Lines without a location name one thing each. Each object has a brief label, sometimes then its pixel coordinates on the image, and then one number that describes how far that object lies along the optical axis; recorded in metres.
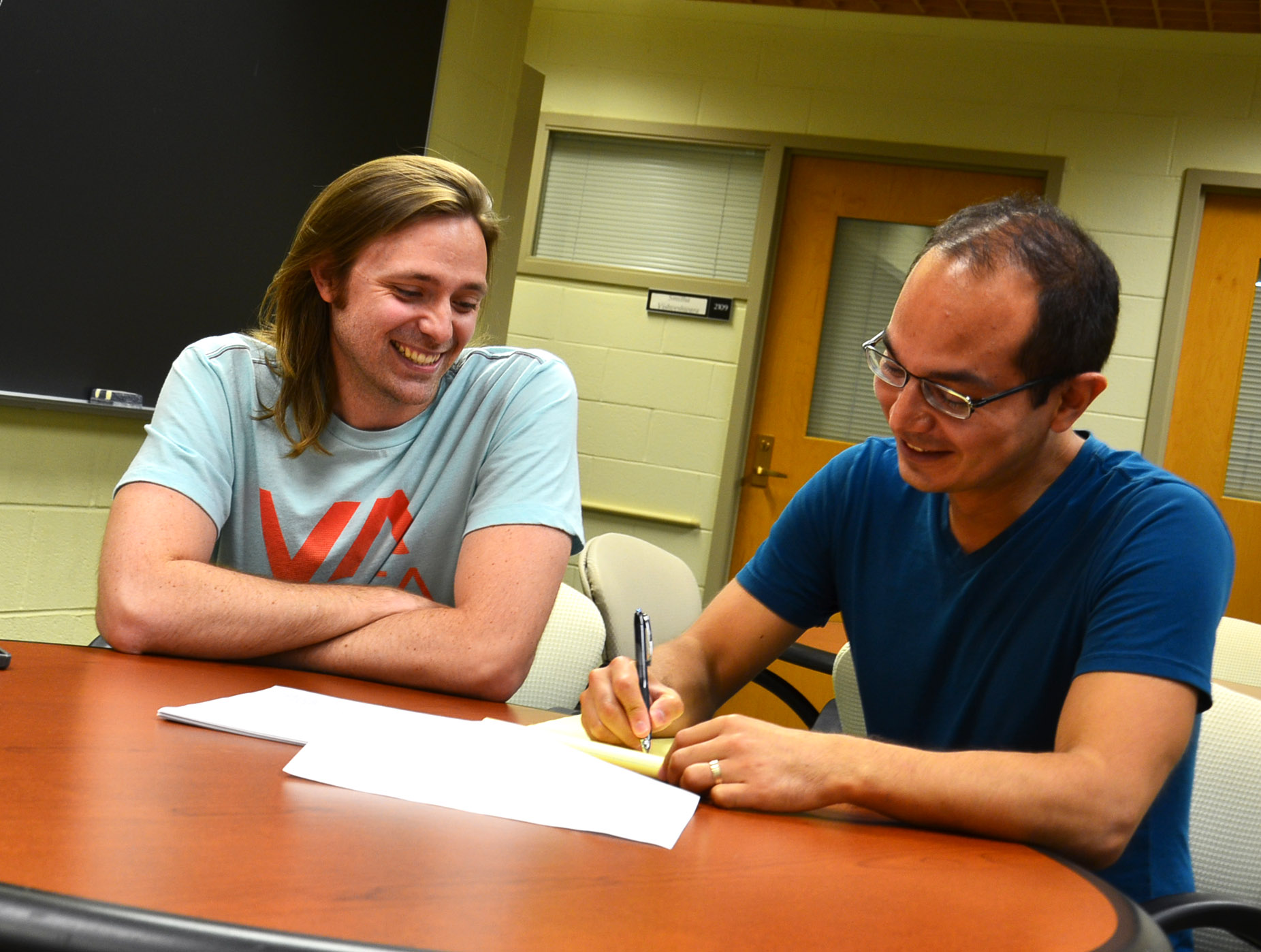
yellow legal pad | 1.08
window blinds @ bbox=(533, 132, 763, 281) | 5.20
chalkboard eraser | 2.78
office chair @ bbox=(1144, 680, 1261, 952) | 1.48
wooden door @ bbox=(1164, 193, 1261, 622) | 4.59
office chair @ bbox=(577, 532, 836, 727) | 2.47
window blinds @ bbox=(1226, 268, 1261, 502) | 4.58
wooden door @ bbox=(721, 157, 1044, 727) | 5.01
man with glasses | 1.02
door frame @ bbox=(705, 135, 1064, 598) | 4.97
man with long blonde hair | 1.48
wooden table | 0.64
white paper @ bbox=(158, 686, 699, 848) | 0.87
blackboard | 2.57
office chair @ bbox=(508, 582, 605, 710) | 1.92
